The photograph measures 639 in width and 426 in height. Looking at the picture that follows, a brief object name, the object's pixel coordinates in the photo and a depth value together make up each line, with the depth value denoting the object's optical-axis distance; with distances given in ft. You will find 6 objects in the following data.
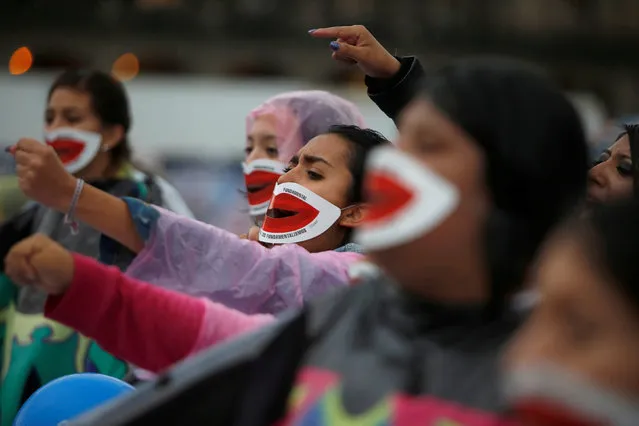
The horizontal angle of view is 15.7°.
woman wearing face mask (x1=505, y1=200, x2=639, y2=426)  9.83
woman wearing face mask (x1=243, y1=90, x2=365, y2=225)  25.19
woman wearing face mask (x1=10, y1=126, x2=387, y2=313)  17.94
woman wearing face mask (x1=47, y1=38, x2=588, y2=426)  11.66
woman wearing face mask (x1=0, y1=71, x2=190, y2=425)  27.68
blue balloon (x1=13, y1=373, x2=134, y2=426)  19.74
